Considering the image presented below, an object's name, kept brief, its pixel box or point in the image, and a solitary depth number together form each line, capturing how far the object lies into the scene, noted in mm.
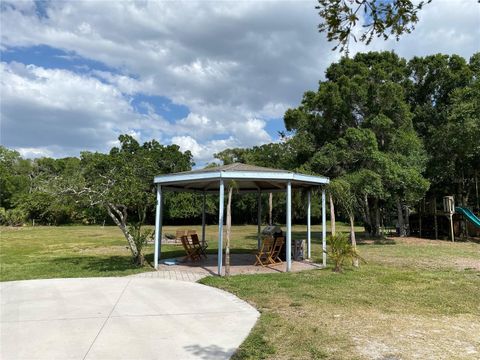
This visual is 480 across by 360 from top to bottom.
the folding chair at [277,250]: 11156
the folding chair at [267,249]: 10896
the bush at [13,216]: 36000
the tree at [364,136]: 18219
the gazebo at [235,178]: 9641
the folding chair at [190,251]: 11812
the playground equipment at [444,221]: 21734
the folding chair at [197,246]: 12133
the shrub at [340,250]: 9922
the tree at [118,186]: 10391
